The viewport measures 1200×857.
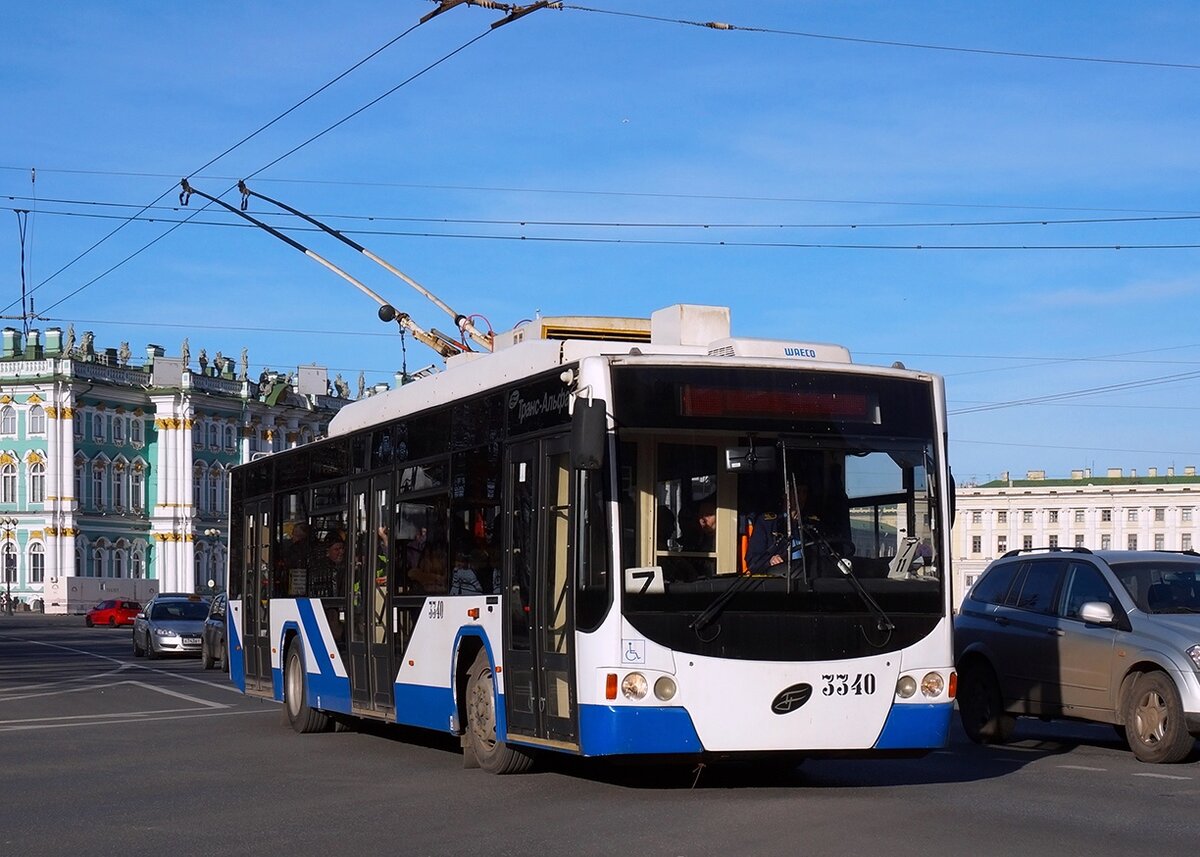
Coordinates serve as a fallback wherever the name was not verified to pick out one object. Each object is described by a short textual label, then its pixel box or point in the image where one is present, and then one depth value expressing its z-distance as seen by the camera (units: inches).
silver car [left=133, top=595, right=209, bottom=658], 1637.6
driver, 472.7
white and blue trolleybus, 465.4
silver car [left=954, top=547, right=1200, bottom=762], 578.2
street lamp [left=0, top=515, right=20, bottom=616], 4190.5
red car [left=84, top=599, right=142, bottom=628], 3221.0
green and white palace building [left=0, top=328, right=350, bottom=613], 4188.0
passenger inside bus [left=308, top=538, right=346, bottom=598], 685.3
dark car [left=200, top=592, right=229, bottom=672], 1412.4
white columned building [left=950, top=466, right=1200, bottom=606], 5442.9
